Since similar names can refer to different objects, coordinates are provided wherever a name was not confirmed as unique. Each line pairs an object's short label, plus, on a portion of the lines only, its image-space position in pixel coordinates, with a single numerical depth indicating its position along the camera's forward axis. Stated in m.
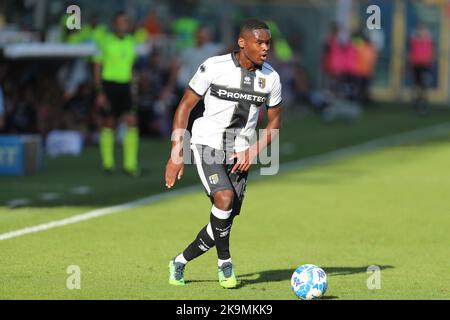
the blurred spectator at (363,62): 36.72
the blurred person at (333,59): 34.81
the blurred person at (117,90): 20.36
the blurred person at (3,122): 22.52
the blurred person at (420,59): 36.78
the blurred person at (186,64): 26.92
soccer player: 10.57
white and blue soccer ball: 10.12
